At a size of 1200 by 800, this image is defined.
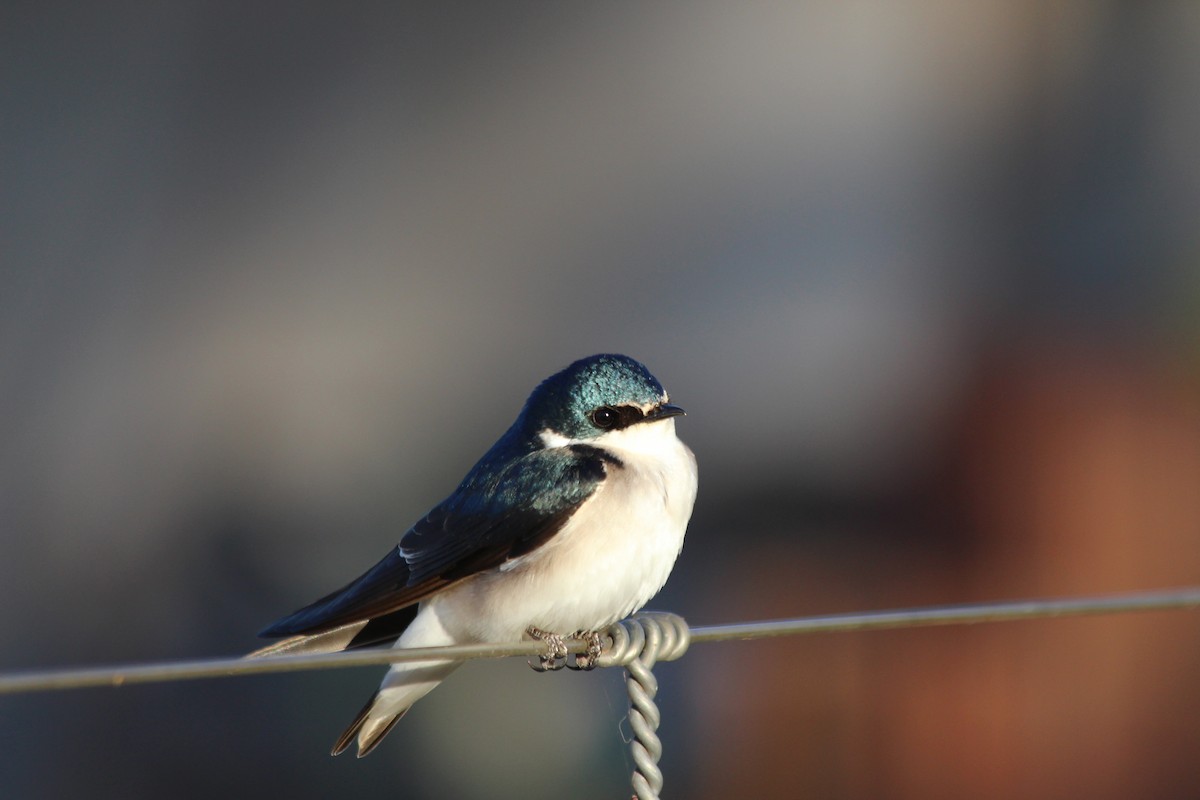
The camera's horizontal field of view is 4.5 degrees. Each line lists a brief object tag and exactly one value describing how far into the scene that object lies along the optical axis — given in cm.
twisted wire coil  361
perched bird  371
